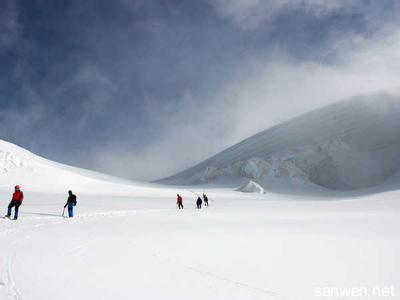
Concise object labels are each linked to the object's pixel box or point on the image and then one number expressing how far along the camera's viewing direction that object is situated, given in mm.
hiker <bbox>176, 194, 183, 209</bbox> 27050
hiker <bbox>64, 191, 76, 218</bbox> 16438
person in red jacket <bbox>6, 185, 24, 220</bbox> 14957
